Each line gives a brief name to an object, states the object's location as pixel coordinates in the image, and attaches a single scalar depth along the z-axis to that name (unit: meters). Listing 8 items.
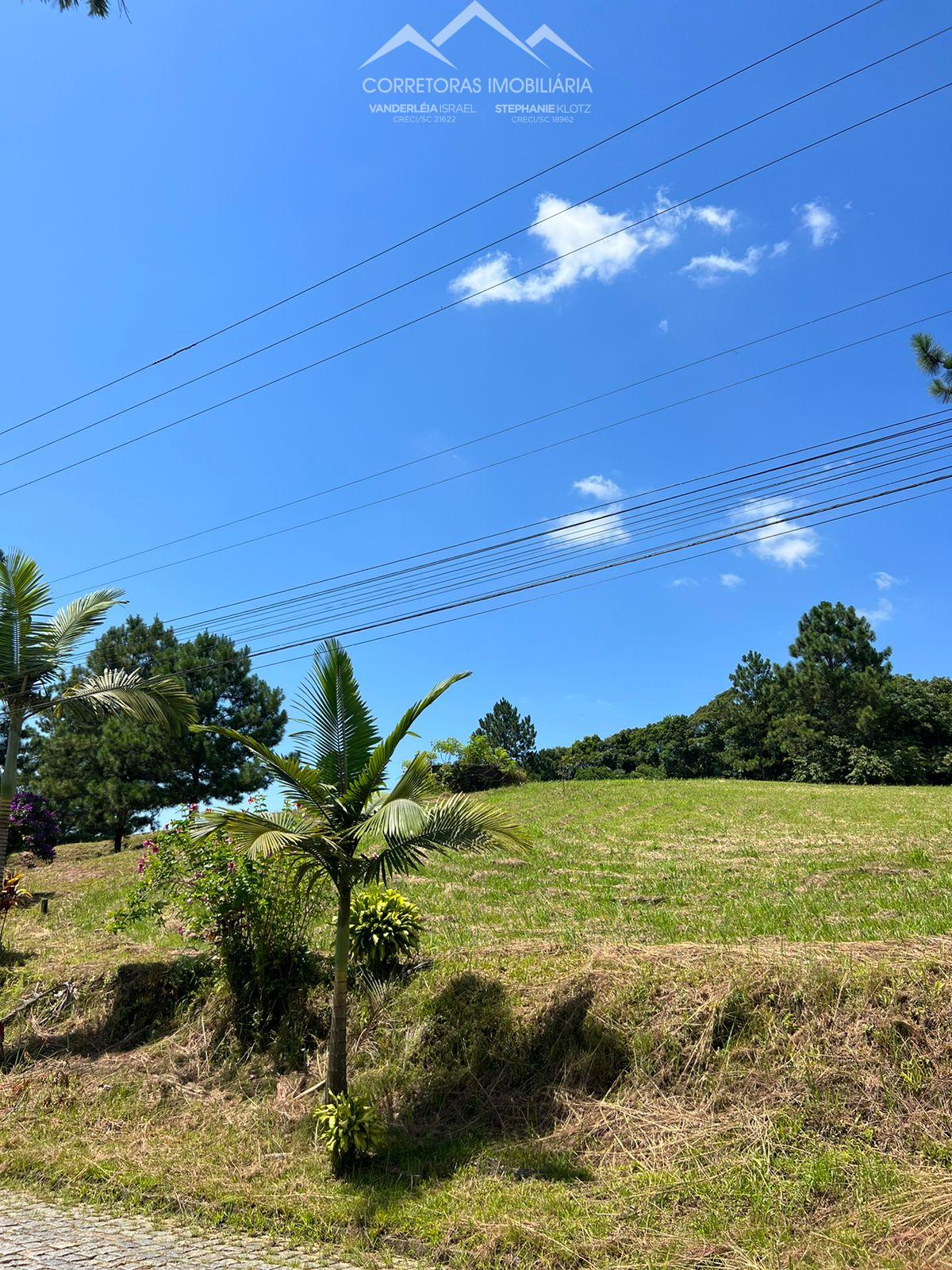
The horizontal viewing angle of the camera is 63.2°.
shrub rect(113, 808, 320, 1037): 8.99
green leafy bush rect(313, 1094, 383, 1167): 6.36
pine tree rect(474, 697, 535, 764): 74.50
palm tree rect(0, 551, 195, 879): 10.91
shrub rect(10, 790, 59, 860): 18.95
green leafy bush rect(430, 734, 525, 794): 35.53
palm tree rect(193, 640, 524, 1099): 6.96
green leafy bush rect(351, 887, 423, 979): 8.62
